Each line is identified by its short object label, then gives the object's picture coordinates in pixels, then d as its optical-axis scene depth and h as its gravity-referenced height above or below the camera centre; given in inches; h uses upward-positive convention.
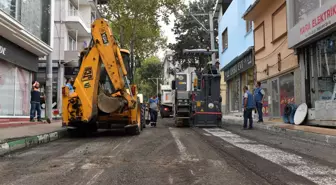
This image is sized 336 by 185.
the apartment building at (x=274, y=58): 598.5 +97.9
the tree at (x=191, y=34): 1489.9 +329.8
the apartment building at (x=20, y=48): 540.4 +114.2
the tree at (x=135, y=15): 1038.4 +295.1
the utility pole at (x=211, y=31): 955.3 +220.5
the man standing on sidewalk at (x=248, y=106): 521.2 +3.0
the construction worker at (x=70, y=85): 406.5 +28.5
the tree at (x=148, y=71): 2778.1 +303.8
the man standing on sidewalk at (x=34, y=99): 573.3 +16.1
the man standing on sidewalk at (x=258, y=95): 559.2 +20.5
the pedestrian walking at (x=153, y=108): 653.3 +0.4
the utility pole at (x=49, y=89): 627.0 +36.1
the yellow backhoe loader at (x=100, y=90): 398.0 +21.7
